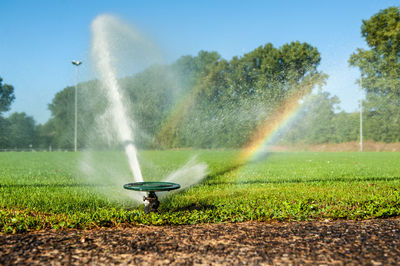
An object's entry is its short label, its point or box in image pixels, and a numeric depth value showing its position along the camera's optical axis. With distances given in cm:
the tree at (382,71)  2358
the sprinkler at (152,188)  370
